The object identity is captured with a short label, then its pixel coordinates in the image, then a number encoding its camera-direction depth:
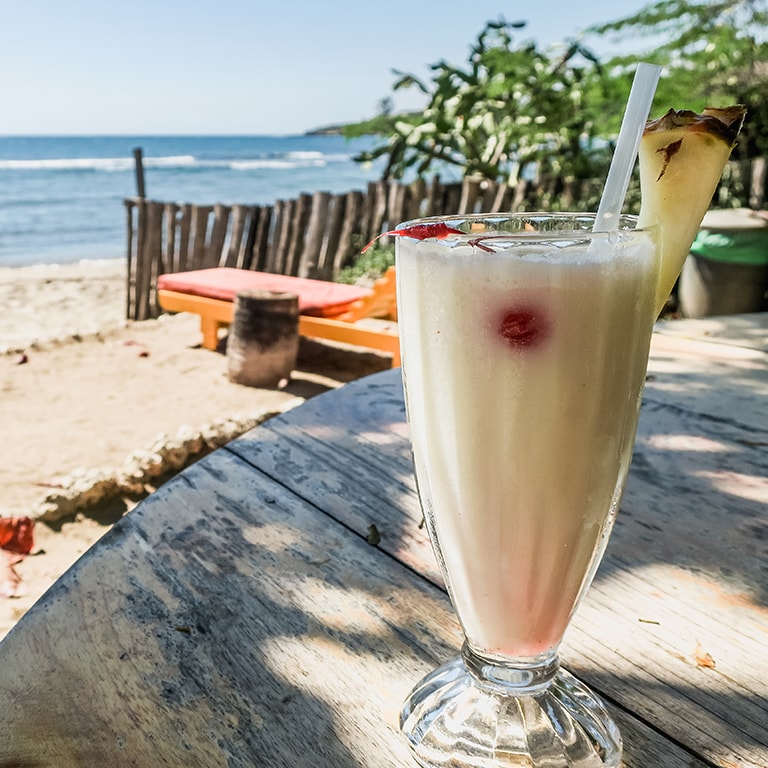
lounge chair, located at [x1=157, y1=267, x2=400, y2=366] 4.95
